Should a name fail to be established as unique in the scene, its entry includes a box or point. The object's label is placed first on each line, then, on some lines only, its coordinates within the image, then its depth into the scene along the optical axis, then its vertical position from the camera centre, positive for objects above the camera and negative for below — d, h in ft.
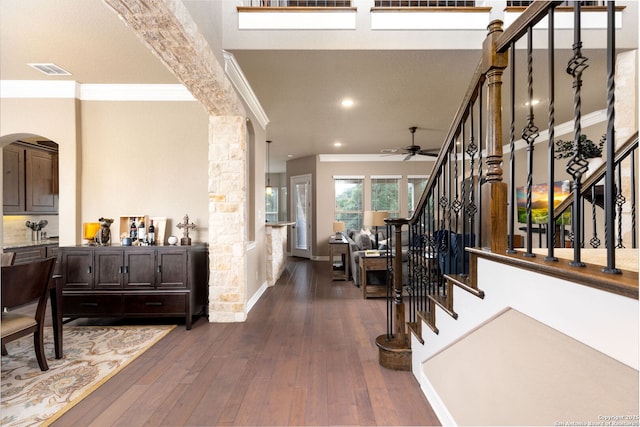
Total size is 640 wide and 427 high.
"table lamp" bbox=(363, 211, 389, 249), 16.65 -0.32
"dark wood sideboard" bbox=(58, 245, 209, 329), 10.74 -2.49
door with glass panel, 28.30 -0.24
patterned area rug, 6.24 -4.14
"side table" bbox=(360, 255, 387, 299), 14.68 -2.75
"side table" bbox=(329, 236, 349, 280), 19.27 -2.82
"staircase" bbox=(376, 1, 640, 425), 2.43 -1.03
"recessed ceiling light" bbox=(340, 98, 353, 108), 13.93 +5.33
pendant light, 22.99 +5.18
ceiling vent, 10.71 +5.41
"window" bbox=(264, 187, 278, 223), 36.09 +0.82
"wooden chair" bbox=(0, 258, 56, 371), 6.80 -2.00
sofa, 15.67 -2.48
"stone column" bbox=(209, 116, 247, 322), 11.34 -0.20
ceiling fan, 17.34 +3.76
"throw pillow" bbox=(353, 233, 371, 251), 17.72 -1.83
